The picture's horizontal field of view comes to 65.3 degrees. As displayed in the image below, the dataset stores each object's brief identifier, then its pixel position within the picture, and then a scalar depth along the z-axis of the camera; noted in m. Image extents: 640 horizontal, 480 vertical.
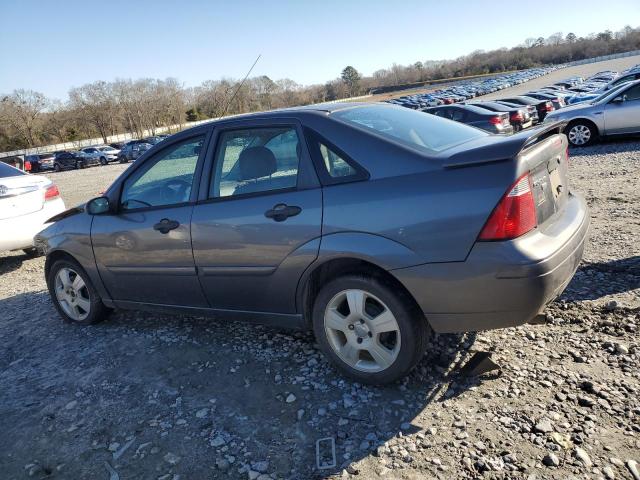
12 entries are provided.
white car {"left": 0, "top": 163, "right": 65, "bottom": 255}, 6.48
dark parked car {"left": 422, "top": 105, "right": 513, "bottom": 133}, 14.41
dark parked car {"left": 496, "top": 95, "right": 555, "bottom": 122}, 20.33
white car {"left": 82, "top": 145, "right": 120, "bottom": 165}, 42.09
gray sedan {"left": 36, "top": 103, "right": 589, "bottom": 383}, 2.55
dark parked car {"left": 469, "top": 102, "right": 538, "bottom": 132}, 15.80
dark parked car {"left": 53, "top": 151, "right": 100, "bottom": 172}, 41.78
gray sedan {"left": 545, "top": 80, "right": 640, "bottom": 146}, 11.58
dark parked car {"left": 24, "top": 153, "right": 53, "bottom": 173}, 42.53
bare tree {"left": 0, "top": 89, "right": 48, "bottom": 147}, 75.38
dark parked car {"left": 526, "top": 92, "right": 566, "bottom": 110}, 26.77
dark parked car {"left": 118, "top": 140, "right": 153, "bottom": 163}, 40.34
